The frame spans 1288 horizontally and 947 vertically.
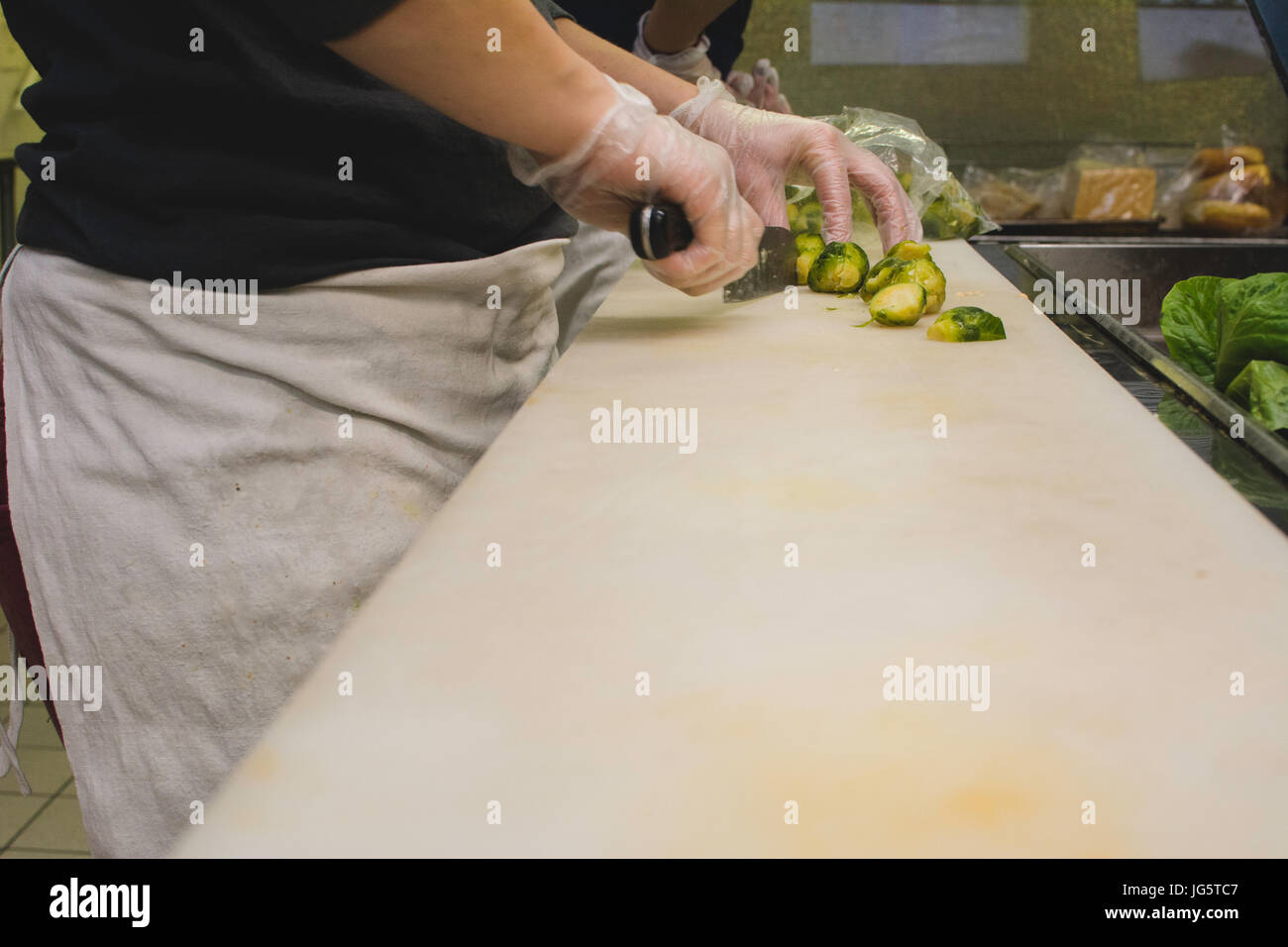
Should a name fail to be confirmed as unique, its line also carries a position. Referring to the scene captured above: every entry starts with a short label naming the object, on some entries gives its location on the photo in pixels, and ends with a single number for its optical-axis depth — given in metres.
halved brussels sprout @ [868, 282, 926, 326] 1.46
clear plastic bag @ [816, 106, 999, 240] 2.25
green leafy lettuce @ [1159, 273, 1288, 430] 1.03
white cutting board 0.46
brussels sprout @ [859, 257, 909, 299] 1.55
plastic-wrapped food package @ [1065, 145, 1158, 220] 3.43
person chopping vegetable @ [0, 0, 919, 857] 1.11
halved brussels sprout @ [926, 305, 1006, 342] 1.35
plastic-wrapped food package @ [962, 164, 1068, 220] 3.38
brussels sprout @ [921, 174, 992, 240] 2.33
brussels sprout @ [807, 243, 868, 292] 1.70
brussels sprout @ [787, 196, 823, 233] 2.20
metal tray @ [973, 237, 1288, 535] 0.88
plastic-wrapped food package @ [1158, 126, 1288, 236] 3.12
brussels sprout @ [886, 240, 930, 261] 1.62
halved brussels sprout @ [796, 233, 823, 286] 1.82
